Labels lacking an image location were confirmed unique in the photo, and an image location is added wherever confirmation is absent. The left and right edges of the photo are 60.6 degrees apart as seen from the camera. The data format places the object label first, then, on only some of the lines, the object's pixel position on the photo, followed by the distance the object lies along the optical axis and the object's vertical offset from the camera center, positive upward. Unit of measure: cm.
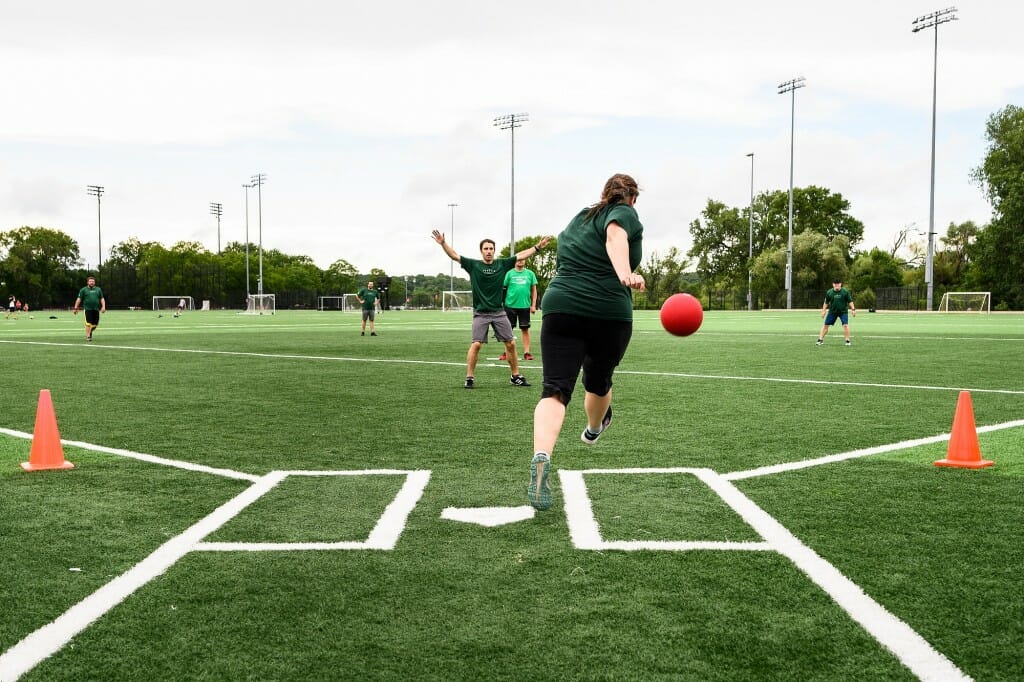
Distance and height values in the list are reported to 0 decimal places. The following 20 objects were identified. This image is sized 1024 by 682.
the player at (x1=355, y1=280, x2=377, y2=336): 2908 -7
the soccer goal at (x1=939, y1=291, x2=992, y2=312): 6197 +3
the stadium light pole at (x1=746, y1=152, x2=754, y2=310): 8075 +199
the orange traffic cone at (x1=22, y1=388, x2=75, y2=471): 651 -111
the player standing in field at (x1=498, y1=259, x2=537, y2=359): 1606 +13
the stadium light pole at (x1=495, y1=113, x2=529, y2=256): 7547 +1558
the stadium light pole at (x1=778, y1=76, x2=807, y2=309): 6794 +1641
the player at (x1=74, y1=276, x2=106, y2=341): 2455 -18
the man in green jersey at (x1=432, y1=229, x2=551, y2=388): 1230 -2
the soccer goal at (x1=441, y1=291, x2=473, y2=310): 9538 -6
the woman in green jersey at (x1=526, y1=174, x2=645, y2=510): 537 -2
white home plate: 505 -127
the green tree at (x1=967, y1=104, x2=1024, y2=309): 7150 +699
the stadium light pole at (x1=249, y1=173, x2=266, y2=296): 9538 +1143
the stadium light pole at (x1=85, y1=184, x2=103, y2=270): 9694 +1201
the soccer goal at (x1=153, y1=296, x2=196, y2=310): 9944 -59
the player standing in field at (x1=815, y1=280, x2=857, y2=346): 2250 -6
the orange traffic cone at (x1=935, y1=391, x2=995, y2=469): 645 -105
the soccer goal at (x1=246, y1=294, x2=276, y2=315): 7344 -59
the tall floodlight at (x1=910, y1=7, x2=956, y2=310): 5769 +1352
